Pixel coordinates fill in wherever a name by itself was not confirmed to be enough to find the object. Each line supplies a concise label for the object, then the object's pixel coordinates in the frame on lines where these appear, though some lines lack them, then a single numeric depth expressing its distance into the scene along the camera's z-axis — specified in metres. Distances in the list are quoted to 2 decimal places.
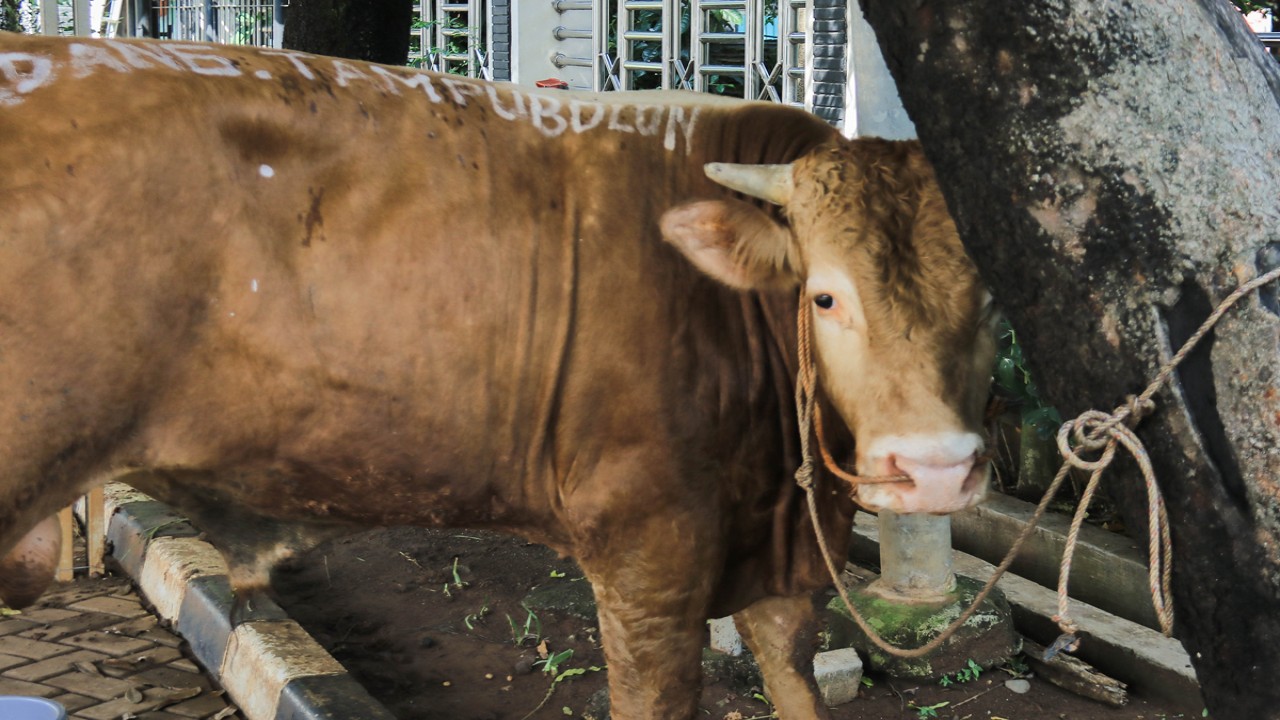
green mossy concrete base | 4.02
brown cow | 2.48
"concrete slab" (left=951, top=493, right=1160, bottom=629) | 4.32
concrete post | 4.05
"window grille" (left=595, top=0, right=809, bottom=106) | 8.27
